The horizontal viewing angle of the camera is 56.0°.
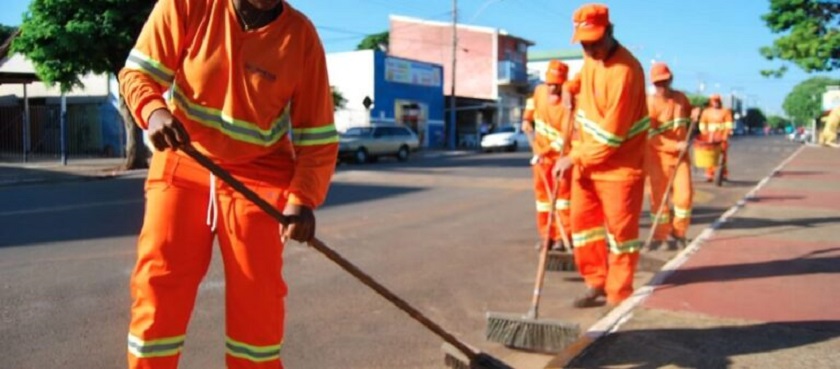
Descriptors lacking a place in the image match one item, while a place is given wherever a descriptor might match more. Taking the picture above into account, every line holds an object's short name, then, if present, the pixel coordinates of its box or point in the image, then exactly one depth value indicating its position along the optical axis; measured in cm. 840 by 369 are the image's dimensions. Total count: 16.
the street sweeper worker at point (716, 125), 1609
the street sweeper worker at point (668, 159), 809
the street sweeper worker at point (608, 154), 509
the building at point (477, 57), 5119
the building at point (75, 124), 2733
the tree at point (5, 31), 3337
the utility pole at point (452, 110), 3917
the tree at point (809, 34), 1582
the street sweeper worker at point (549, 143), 751
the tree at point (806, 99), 4648
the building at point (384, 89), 3766
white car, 3709
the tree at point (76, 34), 1817
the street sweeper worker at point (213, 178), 265
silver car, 2628
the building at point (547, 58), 7312
